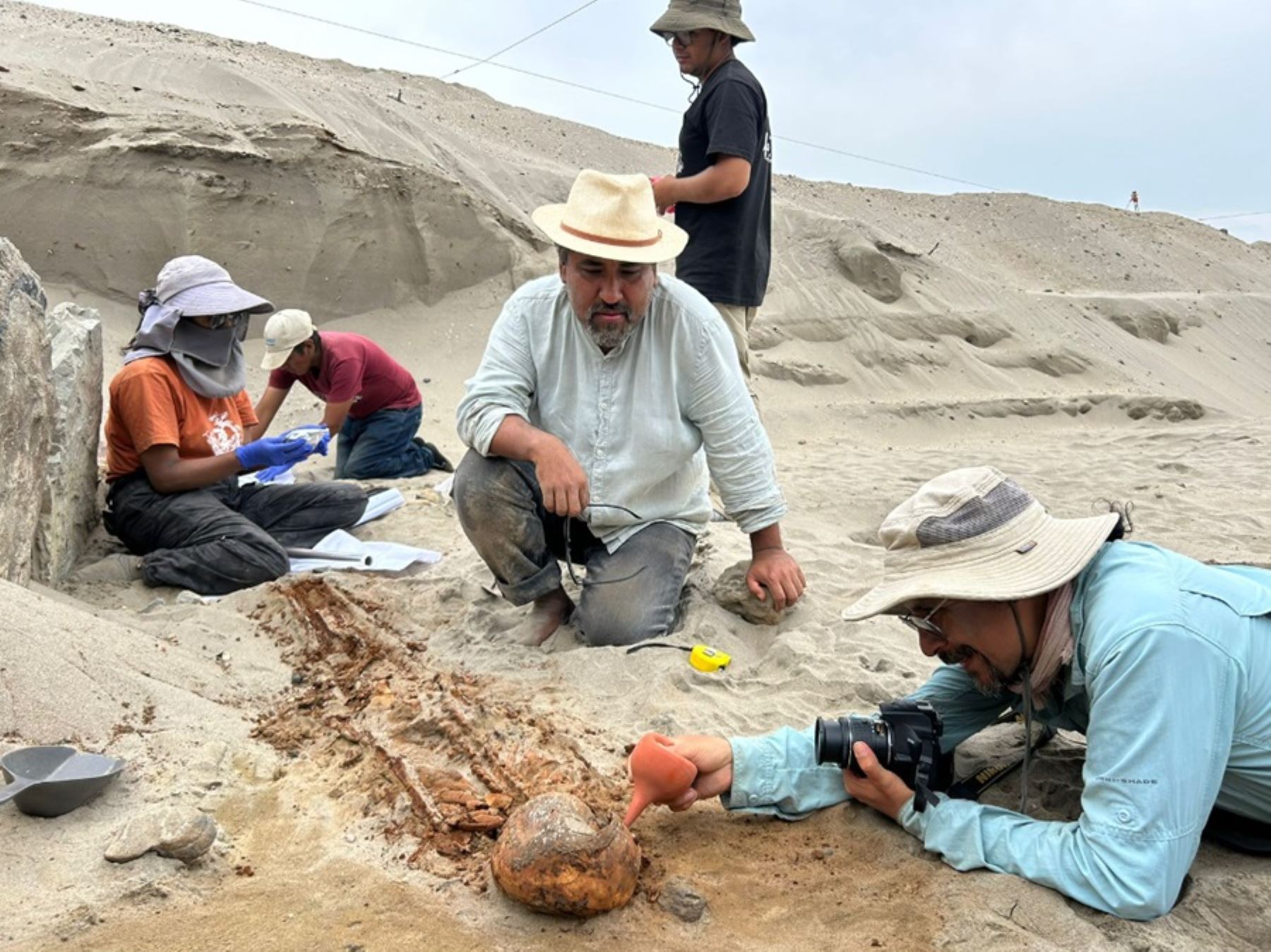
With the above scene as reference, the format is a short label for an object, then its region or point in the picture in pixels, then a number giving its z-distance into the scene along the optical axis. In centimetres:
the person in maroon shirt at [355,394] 557
